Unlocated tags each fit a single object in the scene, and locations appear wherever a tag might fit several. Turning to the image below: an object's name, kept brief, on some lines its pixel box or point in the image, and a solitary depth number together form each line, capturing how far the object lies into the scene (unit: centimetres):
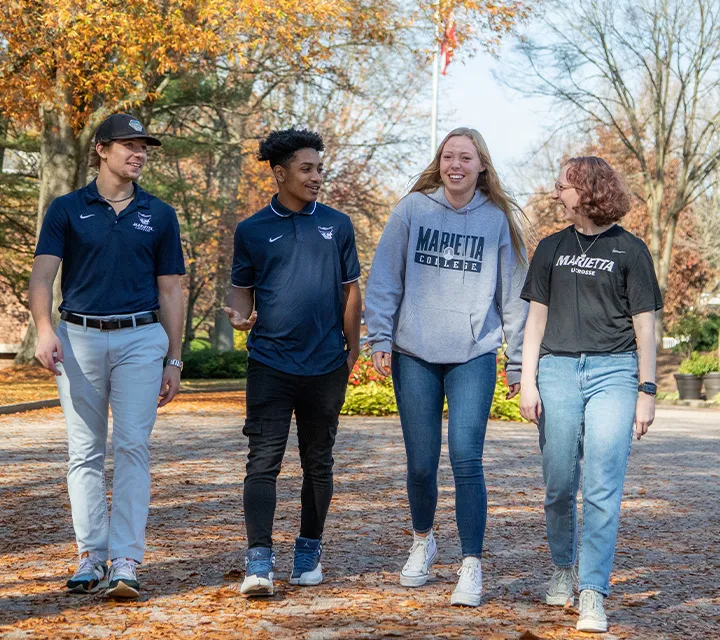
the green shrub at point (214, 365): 3272
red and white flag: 2008
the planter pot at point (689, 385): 3028
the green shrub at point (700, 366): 3006
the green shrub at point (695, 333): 3516
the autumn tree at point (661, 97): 3356
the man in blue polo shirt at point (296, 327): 489
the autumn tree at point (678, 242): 4631
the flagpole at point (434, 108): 3039
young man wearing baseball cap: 474
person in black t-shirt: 439
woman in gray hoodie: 489
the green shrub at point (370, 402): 1730
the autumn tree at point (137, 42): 1638
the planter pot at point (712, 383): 2994
